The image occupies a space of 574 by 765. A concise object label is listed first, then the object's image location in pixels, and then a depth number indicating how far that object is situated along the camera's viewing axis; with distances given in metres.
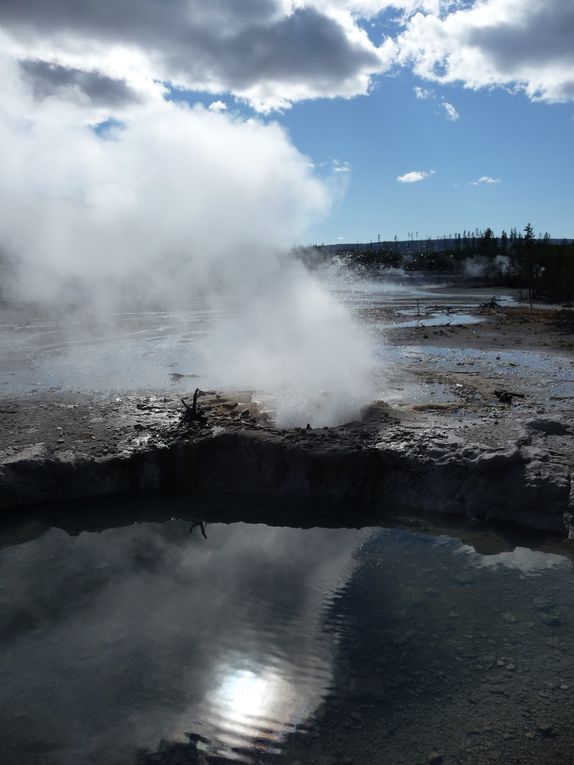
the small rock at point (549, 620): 3.95
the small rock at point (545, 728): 3.10
